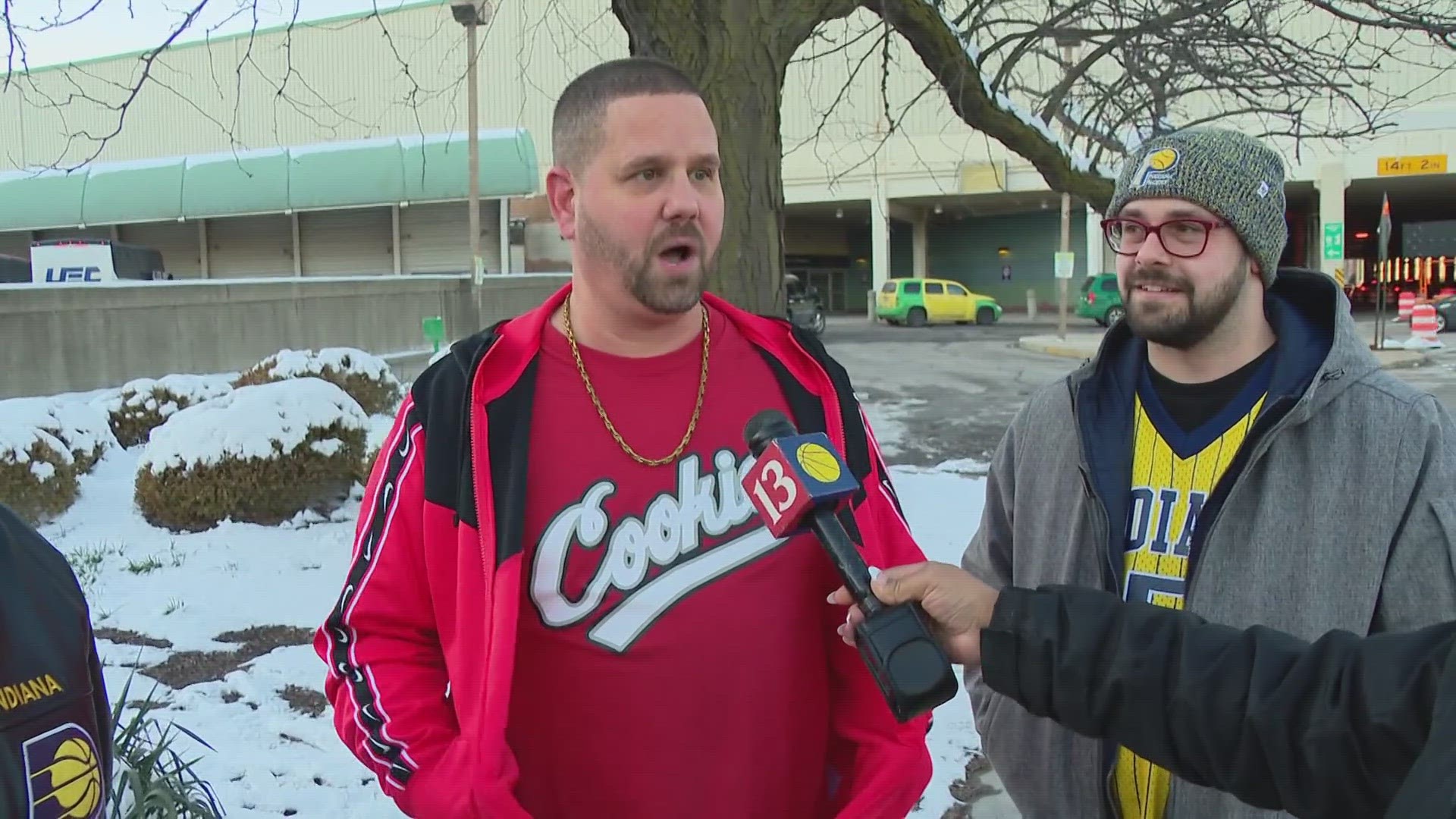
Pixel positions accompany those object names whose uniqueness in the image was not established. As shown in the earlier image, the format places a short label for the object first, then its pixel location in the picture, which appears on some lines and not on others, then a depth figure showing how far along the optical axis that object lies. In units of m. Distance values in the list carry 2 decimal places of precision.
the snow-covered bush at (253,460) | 6.27
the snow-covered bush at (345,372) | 8.79
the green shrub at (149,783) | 2.57
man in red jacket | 1.74
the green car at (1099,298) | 29.10
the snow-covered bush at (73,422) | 6.65
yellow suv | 33.00
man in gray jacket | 1.84
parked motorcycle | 27.08
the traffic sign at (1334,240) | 20.26
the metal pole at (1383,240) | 17.44
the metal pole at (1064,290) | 20.80
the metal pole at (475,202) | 15.60
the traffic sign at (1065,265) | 21.48
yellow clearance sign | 28.30
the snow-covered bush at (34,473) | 6.03
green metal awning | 30.67
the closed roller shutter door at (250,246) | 35.34
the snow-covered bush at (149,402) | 8.09
